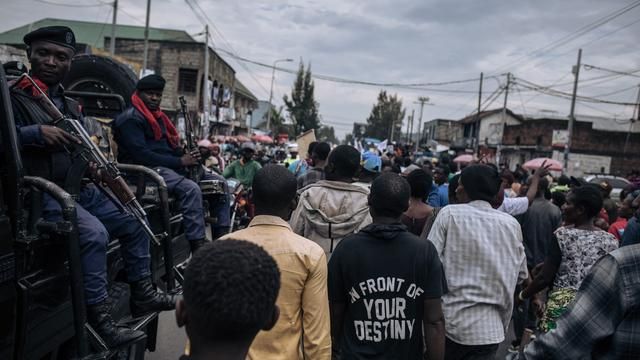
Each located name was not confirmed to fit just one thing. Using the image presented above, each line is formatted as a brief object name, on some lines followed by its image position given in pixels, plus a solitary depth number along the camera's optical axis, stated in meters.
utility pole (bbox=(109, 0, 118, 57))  23.85
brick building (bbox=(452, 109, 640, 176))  35.22
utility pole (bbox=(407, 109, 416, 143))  85.26
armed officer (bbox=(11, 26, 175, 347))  3.00
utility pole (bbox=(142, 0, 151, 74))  23.36
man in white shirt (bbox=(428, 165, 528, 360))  3.24
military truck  2.47
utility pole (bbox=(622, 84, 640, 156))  35.35
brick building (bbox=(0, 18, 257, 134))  37.12
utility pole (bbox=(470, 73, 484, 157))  41.53
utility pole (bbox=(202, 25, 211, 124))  27.19
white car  20.81
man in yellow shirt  2.39
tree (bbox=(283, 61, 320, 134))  59.25
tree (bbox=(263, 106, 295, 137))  60.34
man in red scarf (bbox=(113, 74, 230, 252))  4.61
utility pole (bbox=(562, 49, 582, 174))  28.38
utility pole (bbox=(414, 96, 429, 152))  77.43
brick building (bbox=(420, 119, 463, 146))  69.48
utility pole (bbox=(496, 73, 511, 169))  37.72
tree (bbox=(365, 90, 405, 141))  86.46
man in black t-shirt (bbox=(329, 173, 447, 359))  2.75
